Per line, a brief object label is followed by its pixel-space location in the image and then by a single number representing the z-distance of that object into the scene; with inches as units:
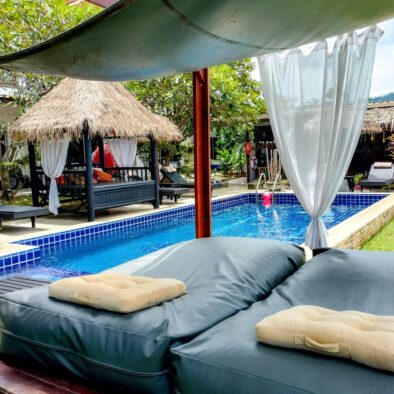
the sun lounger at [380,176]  442.1
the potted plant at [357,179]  492.9
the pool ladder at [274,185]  440.9
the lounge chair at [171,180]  483.1
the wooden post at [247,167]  598.5
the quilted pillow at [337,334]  54.9
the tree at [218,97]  446.3
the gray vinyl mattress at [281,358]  54.0
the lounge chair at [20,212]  278.8
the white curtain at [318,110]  136.9
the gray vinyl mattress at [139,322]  68.1
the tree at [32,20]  362.6
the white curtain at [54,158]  359.6
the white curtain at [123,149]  445.0
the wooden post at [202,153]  157.6
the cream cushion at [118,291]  75.6
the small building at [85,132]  343.0
